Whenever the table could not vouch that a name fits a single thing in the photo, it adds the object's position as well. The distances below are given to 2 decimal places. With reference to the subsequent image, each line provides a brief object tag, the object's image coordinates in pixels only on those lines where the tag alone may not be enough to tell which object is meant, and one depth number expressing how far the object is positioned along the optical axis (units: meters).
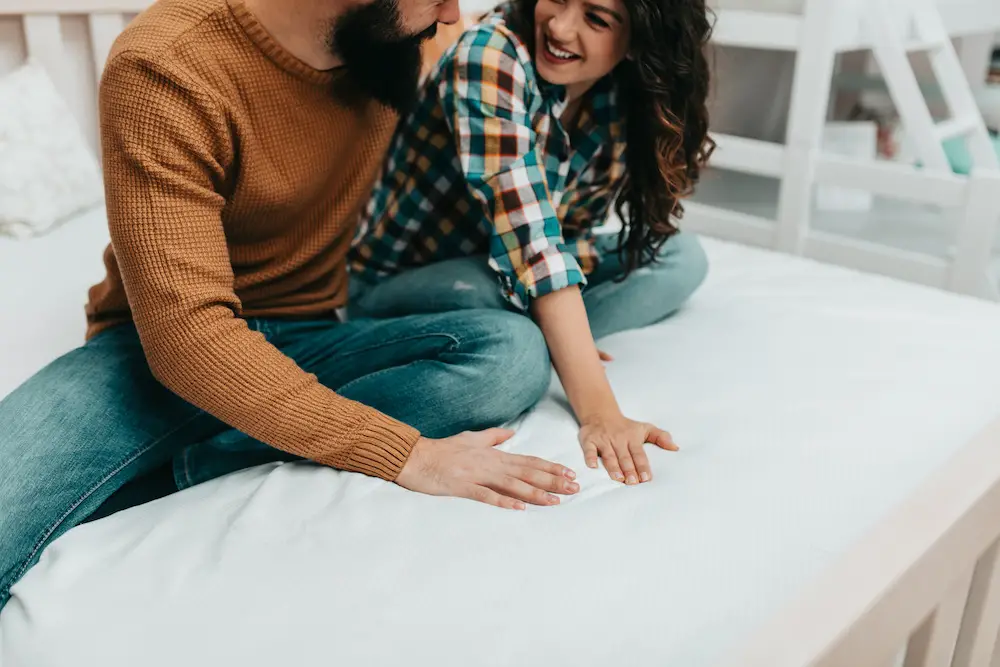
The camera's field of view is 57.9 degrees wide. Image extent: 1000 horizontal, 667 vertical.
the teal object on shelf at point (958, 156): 1.89
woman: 0.99
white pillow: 1.39
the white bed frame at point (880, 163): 1.70
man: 0.80
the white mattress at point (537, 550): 0.63
